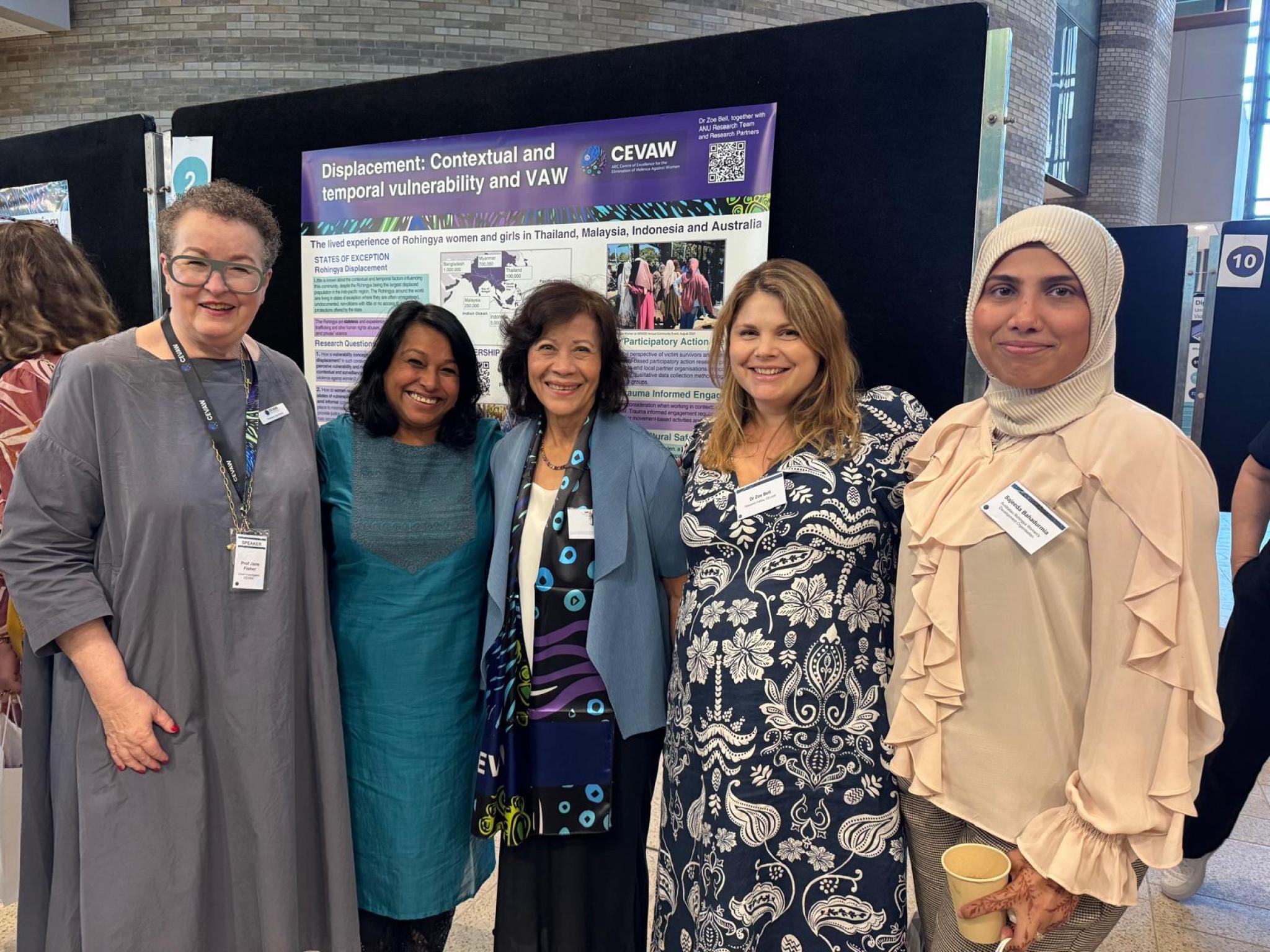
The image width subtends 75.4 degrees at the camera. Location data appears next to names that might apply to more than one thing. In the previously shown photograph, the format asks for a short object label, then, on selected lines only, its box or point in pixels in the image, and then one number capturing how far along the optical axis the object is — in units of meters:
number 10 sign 3.84
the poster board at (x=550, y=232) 2.11
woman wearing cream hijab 1.12
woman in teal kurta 1.72
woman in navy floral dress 1.46
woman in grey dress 1.51
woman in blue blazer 1.68
